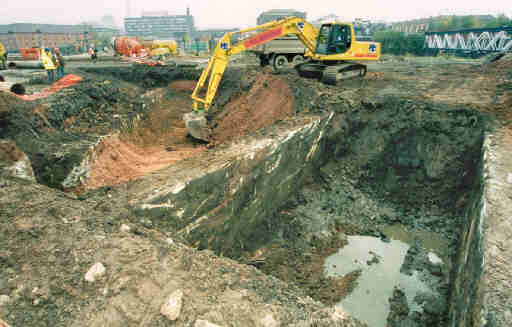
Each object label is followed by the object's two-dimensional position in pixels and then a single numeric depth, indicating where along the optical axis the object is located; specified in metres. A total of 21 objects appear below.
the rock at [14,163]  4.81
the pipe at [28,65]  13.61
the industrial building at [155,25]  136.00
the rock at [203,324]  2.74
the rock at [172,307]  2.81
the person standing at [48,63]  11.66
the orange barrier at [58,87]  8.30
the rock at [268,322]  2.84
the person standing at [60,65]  13.07
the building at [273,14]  85.69
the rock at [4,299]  2.79
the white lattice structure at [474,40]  21.29
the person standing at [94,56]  21.54
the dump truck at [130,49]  21.98
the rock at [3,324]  2.45
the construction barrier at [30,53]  20.64
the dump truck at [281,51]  12.45
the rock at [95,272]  3.08
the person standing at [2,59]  15.60
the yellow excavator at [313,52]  8.94
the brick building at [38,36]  67.31
